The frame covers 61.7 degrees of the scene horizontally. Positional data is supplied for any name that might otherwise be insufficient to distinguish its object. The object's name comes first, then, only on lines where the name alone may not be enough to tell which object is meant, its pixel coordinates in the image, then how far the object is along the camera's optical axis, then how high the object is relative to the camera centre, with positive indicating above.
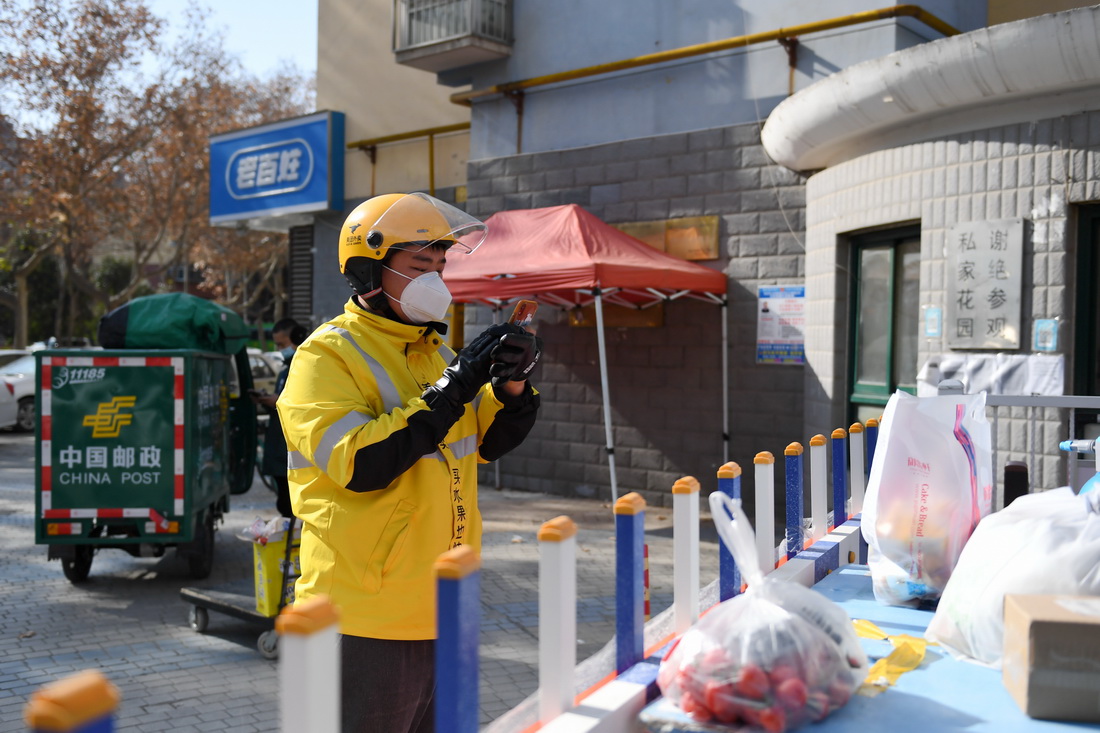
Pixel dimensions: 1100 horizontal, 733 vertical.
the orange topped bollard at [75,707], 0.90 -0.35
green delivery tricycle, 6.35 -0.64
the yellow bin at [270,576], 5.28 -1.25
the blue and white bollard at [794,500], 2.71 -0.40
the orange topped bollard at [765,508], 2.41 -0.38
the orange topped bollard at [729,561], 2.23 -0.48
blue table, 1.62 -0.63
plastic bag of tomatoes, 1.57 -0.52
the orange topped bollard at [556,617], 1.60 -0.45
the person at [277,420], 7.09 -0.49
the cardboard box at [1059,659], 1.58 -0.51
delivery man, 2.20 -0.22
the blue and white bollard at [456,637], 1.39 -0.42
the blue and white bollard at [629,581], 1.82 -0.44
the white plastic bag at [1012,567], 1.83 -0.40
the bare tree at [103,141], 18.55 +4.79
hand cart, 5.24 -1.46
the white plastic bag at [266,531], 5.35 -1.02
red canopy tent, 7.89 +0.83
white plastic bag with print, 2.33 -0.34
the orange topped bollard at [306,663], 1.14 -0.38
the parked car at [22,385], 15.95 -0.54
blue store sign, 13.34 +2.90
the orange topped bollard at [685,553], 2.02 -0.42
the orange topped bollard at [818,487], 2.95 -0.39
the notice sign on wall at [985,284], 5.96 +0.56
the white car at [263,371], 19.27 -0.29
